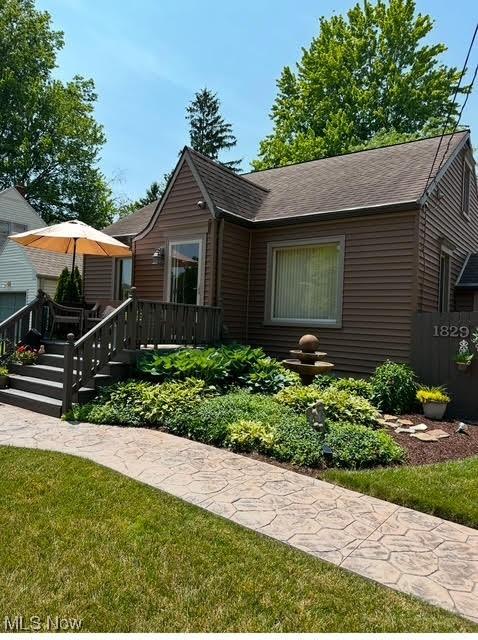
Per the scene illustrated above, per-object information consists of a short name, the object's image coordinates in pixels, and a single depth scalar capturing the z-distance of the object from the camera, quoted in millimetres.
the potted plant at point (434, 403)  7223
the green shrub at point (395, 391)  7586
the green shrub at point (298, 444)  4852
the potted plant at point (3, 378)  8031
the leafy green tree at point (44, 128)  30328
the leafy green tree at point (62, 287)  11867
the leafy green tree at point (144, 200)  32625
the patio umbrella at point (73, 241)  8849
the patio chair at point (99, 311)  9992
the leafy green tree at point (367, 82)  27016
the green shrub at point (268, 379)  7641
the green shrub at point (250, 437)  5199
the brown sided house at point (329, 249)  8602
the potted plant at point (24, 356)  8406
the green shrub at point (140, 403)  6309
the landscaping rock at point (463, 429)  6543
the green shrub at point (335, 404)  6168
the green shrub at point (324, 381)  7898
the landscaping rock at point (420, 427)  6496
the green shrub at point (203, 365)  7480
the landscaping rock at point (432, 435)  6039
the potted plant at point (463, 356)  7473
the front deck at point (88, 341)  7027
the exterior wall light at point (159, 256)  10816
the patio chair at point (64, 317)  9383
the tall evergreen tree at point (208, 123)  35250
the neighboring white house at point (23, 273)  19172
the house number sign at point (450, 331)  7574
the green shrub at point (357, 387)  7656
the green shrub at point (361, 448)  4875
